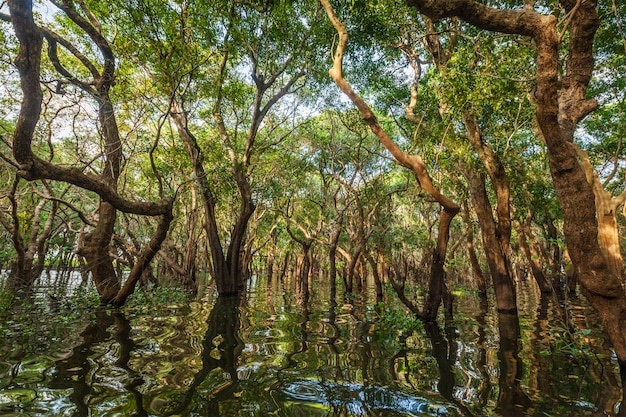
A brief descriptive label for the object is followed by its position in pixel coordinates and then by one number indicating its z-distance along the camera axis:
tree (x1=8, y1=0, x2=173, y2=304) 4.32
